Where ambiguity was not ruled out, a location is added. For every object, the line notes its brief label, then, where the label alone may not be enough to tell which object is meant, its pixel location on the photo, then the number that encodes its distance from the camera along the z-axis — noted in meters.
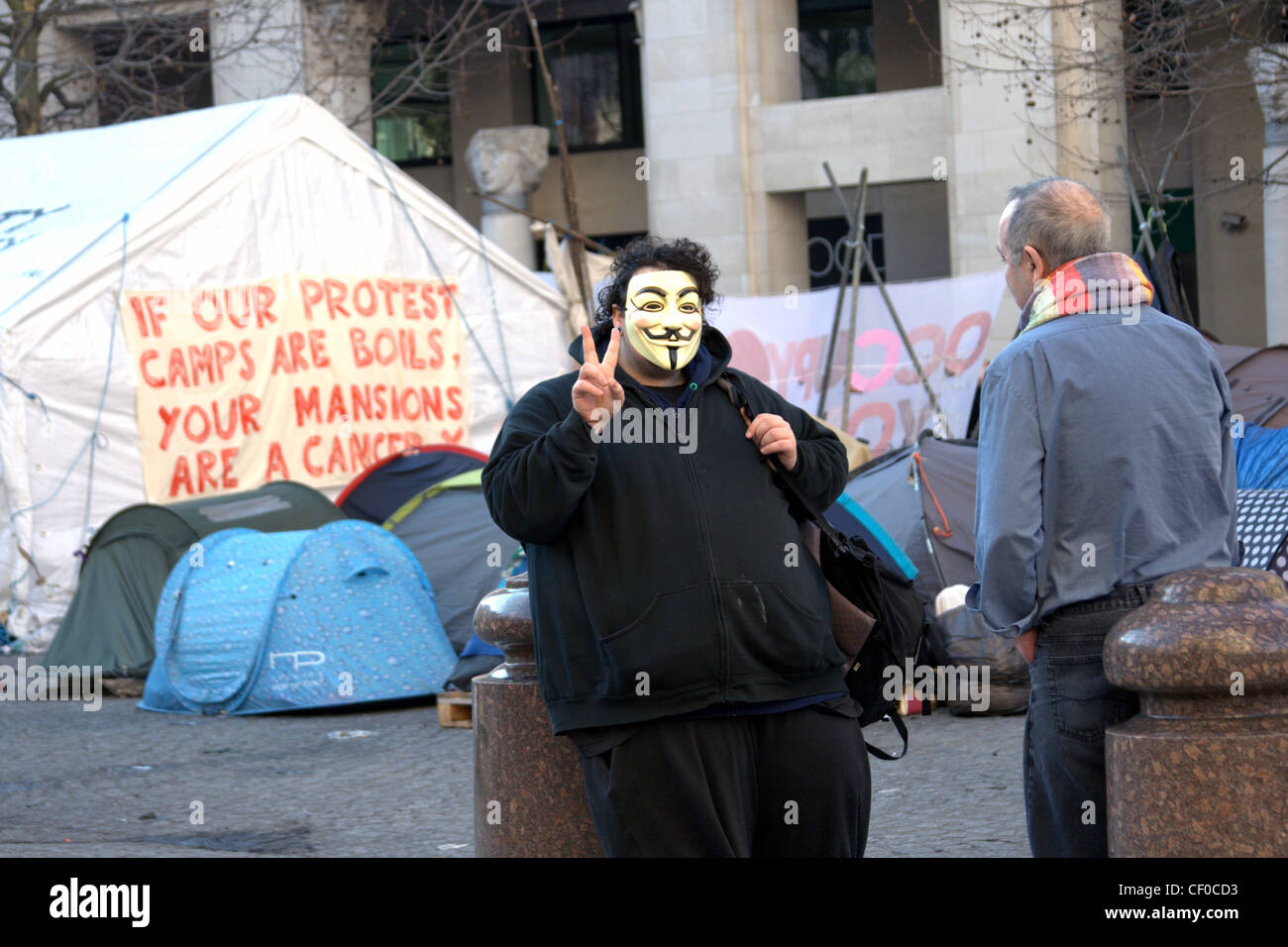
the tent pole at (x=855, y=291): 15.73
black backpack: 3.72
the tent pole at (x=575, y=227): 16.92
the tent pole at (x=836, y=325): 15.82
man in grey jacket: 3.45
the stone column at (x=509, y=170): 23.50
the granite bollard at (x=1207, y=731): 3.17
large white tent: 12.52
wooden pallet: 9.34
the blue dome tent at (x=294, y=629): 10.08
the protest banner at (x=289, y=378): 13.52
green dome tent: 11.24
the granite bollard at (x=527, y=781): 4.14
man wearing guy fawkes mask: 3.42
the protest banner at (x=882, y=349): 15.75
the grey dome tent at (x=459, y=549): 10.50
